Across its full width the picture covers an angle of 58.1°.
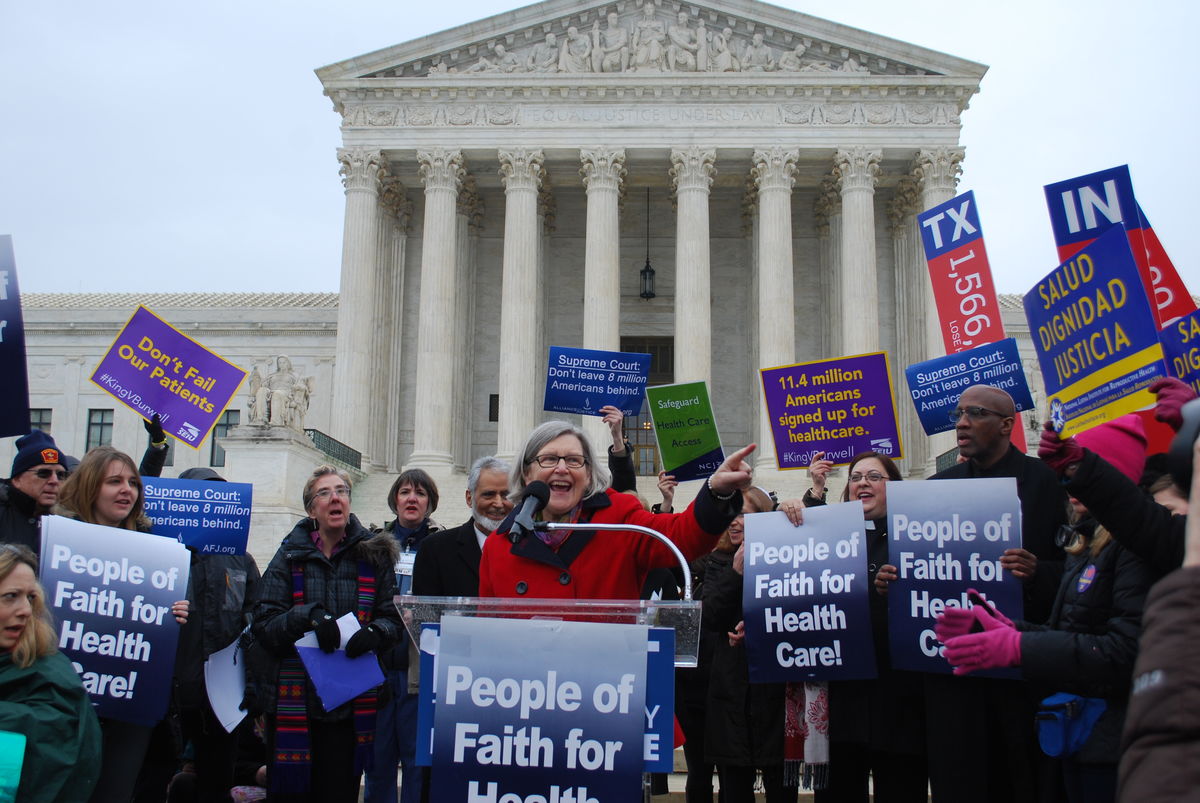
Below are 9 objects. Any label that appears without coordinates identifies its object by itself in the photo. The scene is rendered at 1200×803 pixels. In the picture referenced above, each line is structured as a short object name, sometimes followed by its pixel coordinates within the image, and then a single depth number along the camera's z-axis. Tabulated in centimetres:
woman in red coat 456
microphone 441
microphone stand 430
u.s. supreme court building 3222
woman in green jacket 448
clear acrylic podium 390
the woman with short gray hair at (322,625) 640
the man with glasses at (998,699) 569
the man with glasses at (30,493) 654
